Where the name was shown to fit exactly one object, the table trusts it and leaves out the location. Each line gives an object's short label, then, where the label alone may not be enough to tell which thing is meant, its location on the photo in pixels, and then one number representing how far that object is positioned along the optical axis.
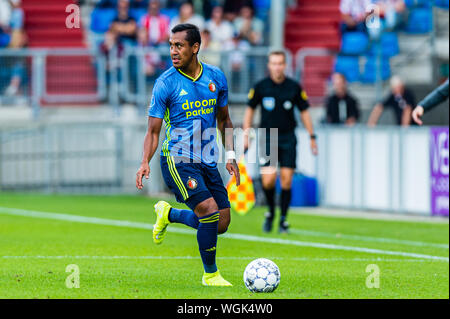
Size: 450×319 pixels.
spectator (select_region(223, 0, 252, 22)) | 23.33
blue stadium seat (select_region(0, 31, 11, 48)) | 22.85
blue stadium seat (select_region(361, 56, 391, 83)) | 21.61
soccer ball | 8.41
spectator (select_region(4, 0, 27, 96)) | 21.20
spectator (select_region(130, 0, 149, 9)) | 23.70
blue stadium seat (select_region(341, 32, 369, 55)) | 22.58
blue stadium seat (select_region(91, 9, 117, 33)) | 23.47
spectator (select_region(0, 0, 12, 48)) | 22.91
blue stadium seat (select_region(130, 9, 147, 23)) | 23.22
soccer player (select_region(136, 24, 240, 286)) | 8.70
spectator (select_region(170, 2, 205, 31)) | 22.11
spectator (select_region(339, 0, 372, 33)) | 22.62
